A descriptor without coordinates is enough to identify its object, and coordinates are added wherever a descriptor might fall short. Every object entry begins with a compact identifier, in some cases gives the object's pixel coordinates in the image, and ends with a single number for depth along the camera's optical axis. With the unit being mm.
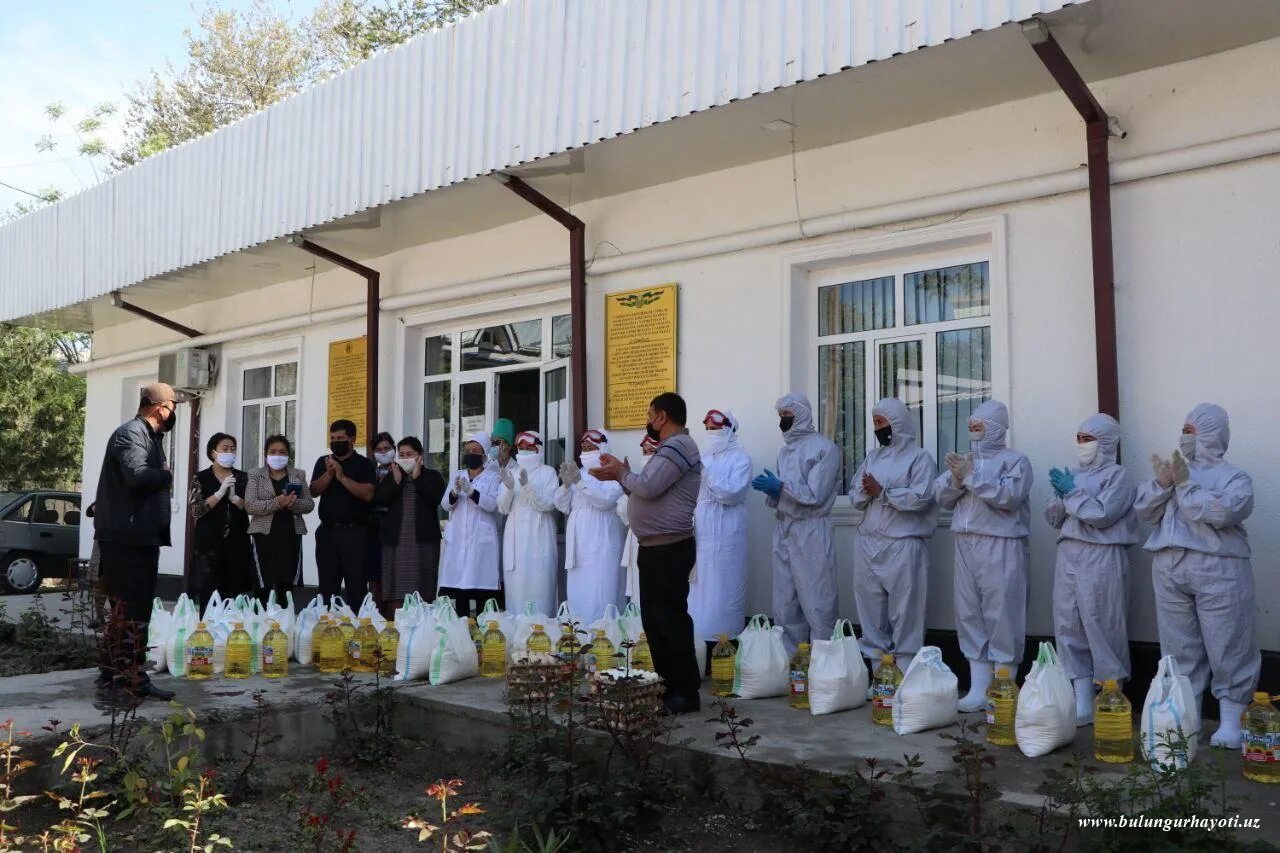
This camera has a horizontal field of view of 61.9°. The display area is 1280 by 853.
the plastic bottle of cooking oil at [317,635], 6719
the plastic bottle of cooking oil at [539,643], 6004
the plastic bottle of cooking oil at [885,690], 4930
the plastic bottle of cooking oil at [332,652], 6555
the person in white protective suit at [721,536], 6582
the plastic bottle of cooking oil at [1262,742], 3982
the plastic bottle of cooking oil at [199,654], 6410
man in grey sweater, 5168
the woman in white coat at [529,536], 7664
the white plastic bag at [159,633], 6559
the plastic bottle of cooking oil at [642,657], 5875
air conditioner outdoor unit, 11547
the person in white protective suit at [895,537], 5730
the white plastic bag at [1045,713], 4312
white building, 5305
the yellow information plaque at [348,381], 9906
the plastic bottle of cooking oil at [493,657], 6309
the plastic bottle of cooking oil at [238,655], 6445
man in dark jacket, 5469
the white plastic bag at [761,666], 5660
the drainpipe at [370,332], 9469
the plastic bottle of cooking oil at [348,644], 6543
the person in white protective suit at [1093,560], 4980
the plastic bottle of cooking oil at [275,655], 6430
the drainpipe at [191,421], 11305
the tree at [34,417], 21016
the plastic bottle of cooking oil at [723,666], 5781
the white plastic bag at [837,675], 5258
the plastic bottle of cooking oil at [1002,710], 4531
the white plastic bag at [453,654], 6023
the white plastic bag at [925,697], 4746
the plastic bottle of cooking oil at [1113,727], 4238
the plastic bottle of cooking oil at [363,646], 6465
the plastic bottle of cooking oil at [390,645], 6371
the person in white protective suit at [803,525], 6156
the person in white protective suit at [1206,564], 4559
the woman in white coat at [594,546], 7281
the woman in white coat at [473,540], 7887
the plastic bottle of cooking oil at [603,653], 5930
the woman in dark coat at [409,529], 7836
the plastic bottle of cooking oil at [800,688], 5441
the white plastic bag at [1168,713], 4000
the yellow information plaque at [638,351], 7605
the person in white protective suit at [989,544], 5332
